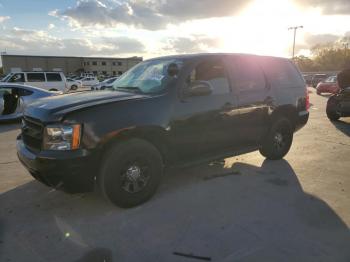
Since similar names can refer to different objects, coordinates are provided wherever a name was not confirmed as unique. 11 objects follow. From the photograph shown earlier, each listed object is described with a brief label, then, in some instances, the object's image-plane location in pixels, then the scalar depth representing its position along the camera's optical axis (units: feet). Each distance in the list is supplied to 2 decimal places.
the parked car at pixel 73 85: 102.61
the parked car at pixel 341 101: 34.63
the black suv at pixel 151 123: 12.51
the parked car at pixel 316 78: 133.08
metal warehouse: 275.80
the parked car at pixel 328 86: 82.21
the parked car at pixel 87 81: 154.10
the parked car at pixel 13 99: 36.65
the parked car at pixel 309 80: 143.74
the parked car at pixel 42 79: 70.42
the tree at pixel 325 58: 277.03
